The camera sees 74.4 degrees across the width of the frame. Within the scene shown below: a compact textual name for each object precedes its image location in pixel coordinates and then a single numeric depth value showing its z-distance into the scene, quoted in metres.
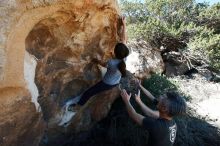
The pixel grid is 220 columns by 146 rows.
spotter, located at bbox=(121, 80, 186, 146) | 1.48
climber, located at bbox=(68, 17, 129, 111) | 2.03
